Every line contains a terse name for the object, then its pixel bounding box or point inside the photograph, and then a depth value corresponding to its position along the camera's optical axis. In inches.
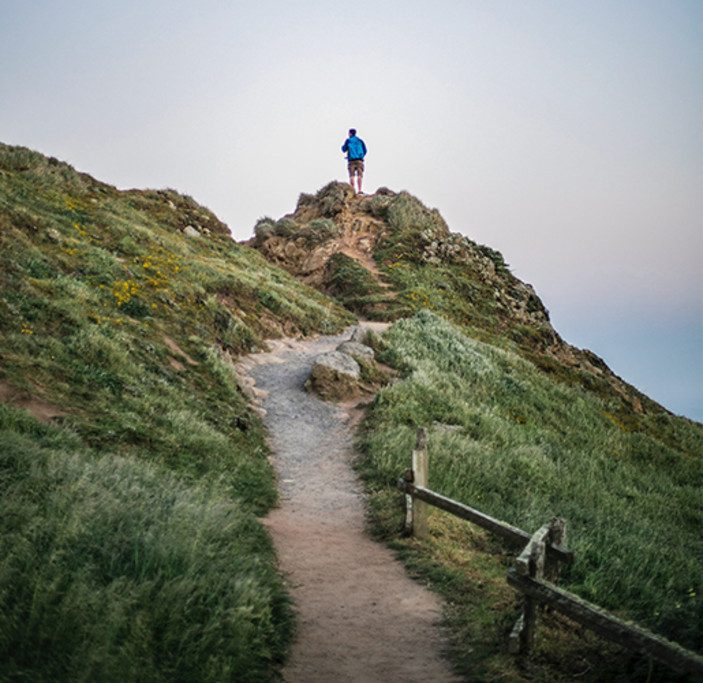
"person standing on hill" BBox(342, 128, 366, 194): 1358.3
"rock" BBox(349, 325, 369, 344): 701.4
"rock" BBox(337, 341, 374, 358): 617.3
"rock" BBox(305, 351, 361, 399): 536.1
